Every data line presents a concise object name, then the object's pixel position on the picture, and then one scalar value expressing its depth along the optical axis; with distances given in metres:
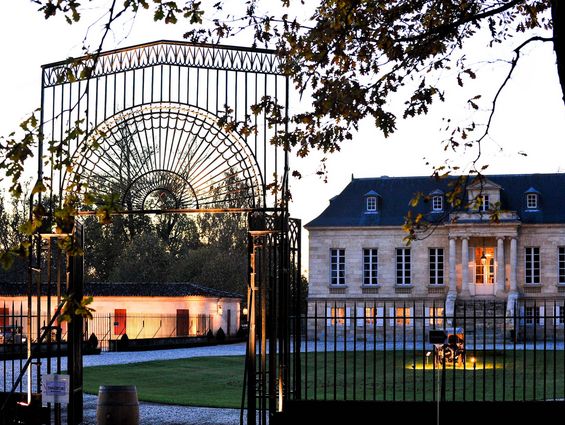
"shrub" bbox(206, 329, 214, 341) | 43.41
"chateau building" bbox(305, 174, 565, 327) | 54.25
